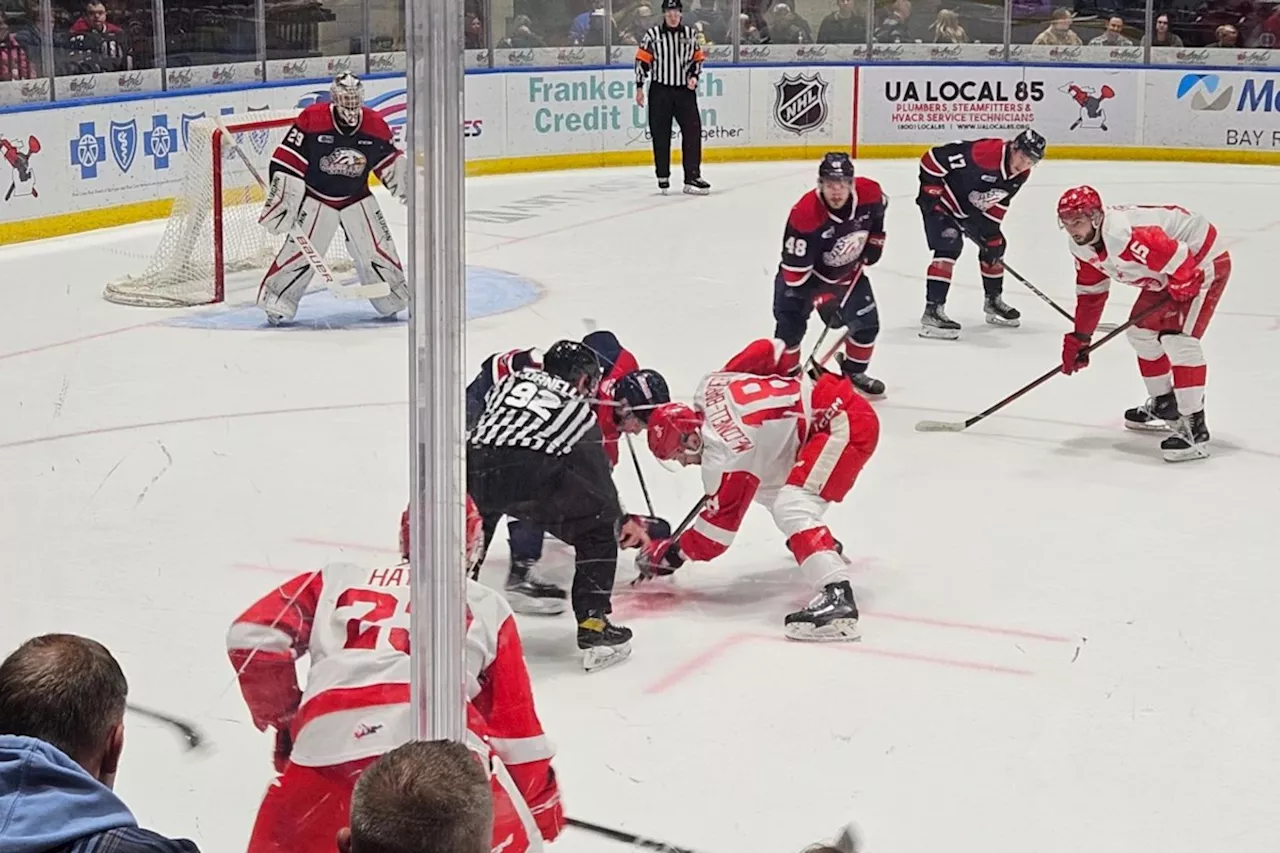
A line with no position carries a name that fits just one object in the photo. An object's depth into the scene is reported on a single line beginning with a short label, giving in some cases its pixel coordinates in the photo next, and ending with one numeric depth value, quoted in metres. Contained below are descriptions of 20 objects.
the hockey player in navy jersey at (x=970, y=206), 12.40
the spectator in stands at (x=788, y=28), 20.58
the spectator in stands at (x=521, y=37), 13.05
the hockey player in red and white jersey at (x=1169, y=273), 9.16
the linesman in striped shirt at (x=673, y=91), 18.23
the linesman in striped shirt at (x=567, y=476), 5.07
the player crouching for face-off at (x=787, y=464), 6.67
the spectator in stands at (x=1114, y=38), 21.62
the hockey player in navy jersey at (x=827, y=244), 10.25
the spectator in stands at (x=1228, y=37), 21.48
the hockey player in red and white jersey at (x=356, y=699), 3.89
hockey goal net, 11.95
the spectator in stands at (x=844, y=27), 20.61
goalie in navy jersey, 10.75
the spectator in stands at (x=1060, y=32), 21.83
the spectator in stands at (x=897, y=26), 21.12
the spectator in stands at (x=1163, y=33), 21.48
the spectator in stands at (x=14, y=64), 13.07
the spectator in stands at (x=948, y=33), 21.53
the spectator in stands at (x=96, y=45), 11.64
